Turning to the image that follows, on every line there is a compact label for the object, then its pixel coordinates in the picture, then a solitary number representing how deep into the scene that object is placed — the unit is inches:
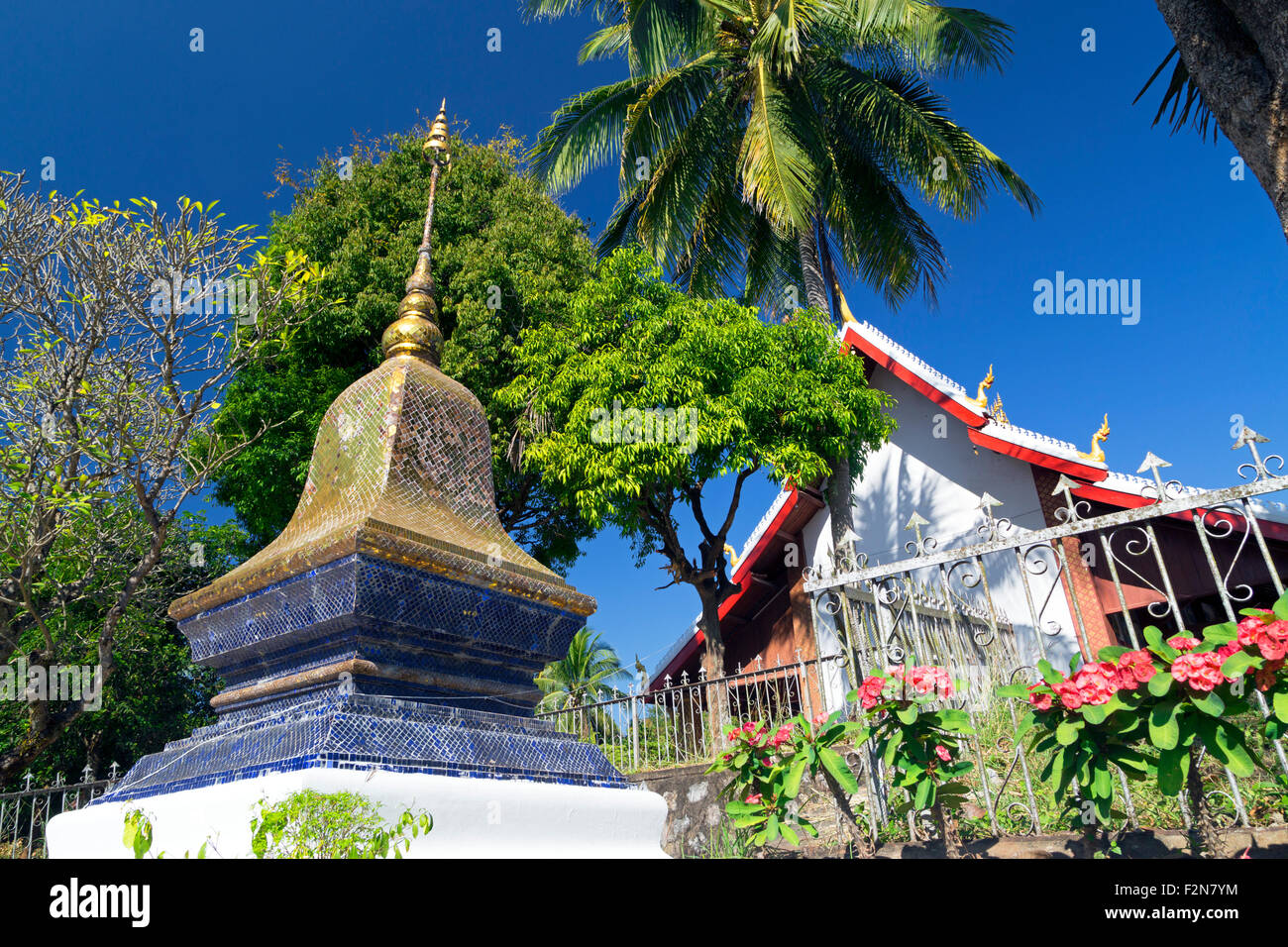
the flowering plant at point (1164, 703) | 91.6
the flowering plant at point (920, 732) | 118.9
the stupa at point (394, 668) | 72.7
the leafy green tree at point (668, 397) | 348.5
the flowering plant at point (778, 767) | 124.3
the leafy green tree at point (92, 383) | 263.7
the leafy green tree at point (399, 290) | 378.3
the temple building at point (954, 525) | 373.1
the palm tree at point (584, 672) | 891.4
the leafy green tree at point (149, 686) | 399.5
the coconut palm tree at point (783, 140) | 413.4
